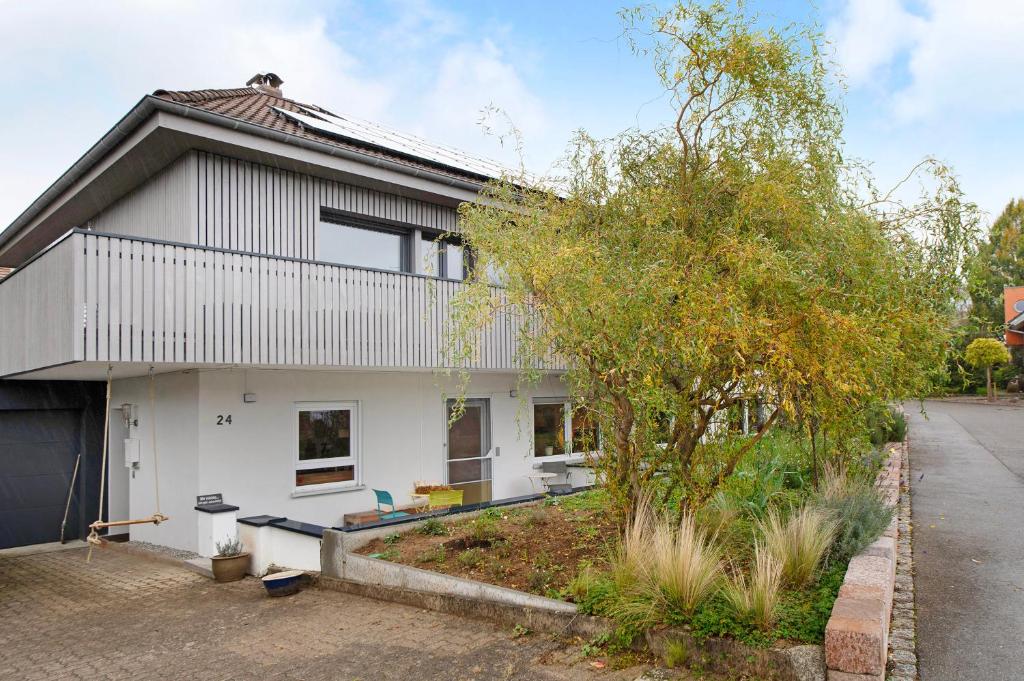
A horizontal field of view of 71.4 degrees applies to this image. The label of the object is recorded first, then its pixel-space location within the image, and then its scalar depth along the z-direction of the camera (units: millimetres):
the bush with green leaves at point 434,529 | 8797
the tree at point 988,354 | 40156
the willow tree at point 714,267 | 5621
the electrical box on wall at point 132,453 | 12141
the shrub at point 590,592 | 5805
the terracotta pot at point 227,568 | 8992
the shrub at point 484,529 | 8289
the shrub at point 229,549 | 9148
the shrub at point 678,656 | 5016
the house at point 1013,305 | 41897
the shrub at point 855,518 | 6332
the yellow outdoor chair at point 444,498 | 12008
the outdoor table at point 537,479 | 14668
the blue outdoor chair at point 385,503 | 11336
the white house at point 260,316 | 9023
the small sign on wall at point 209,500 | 10008
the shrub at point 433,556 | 7664
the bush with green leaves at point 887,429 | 13391
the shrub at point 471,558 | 7316
